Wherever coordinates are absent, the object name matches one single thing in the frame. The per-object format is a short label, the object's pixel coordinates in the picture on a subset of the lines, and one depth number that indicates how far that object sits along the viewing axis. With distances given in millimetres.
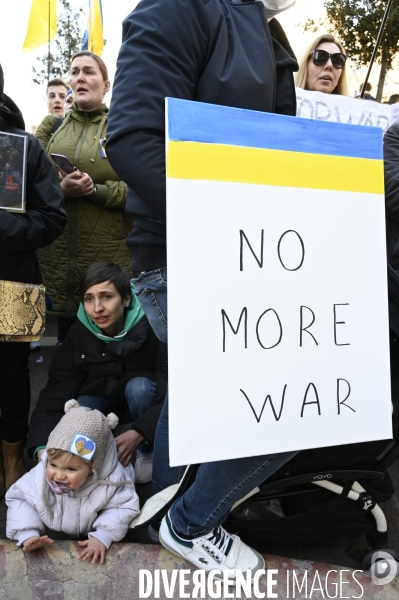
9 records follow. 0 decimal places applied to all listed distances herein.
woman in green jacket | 2521
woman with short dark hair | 1990
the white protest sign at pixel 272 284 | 936
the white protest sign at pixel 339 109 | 2312
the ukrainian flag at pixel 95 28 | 4750
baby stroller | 1438
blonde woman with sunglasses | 2398
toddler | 1484
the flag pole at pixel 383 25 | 2579
